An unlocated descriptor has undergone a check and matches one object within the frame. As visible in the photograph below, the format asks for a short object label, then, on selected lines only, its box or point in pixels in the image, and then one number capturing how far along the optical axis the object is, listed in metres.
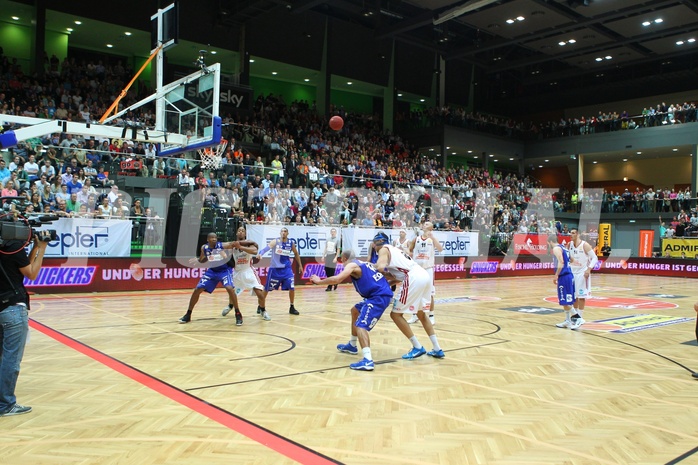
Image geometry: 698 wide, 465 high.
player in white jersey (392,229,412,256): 13.91
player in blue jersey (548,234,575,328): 11.81
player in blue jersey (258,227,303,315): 13.29
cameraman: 5.44
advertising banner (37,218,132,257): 16.22
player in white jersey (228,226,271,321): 12.34
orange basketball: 16.89
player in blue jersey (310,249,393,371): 7.98
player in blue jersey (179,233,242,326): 11.53
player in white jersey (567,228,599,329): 12.05
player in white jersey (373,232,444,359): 8.34
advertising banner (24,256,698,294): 16.31
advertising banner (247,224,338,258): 19.95
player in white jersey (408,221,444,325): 12.77
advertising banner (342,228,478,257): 22.61
